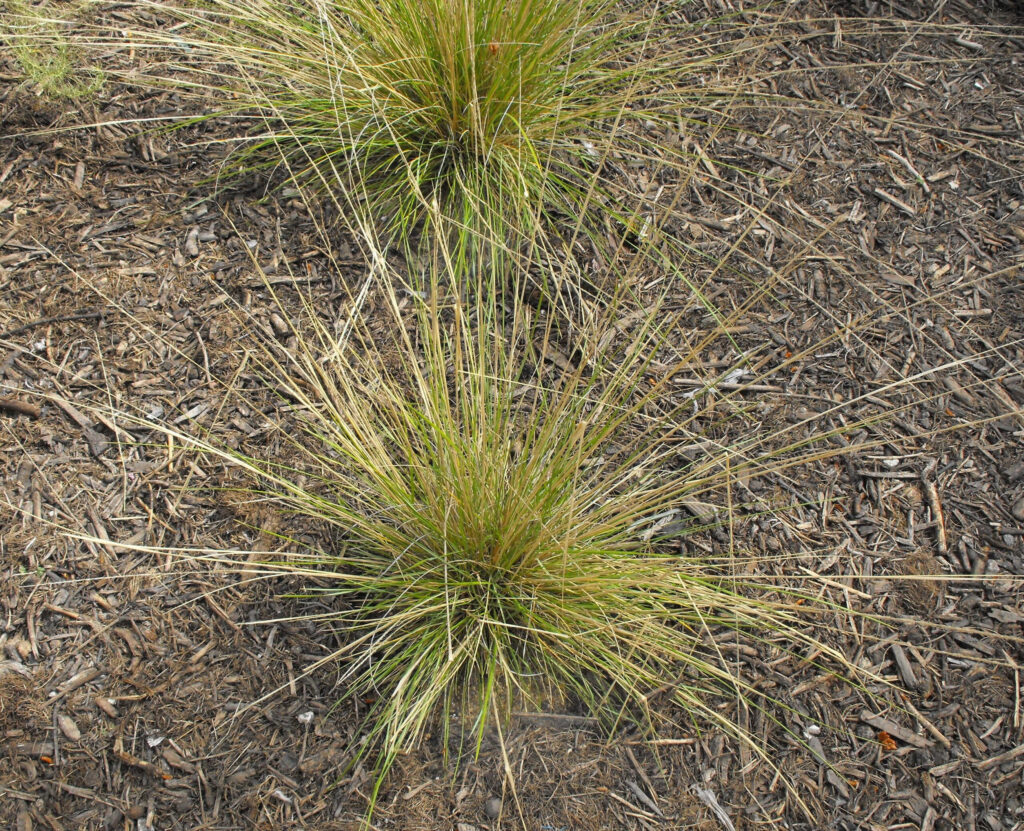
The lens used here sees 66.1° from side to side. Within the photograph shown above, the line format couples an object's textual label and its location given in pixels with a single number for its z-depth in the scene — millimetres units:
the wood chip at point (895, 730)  1627
